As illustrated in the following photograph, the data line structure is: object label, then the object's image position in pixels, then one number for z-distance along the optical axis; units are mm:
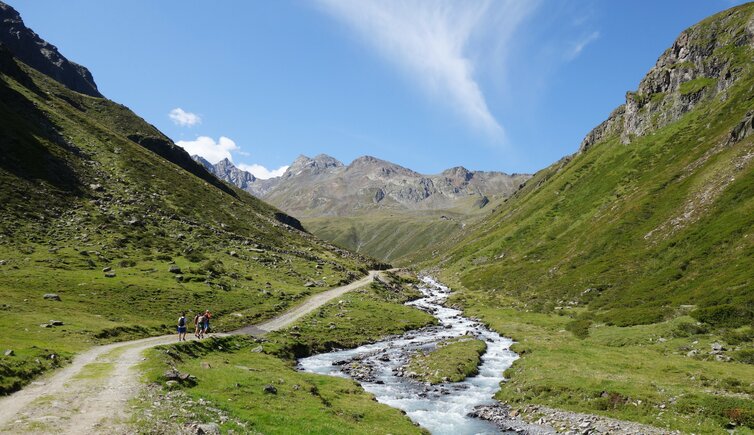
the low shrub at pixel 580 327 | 63219
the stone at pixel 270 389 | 33809
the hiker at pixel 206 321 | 53031
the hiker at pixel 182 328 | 48312
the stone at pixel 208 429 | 22688
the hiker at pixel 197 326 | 51694
